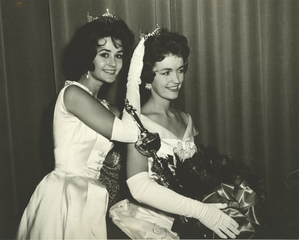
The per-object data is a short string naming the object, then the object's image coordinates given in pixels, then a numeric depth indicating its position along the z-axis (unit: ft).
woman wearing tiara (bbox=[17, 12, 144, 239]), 5.93
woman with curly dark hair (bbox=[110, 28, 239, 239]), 5.23
